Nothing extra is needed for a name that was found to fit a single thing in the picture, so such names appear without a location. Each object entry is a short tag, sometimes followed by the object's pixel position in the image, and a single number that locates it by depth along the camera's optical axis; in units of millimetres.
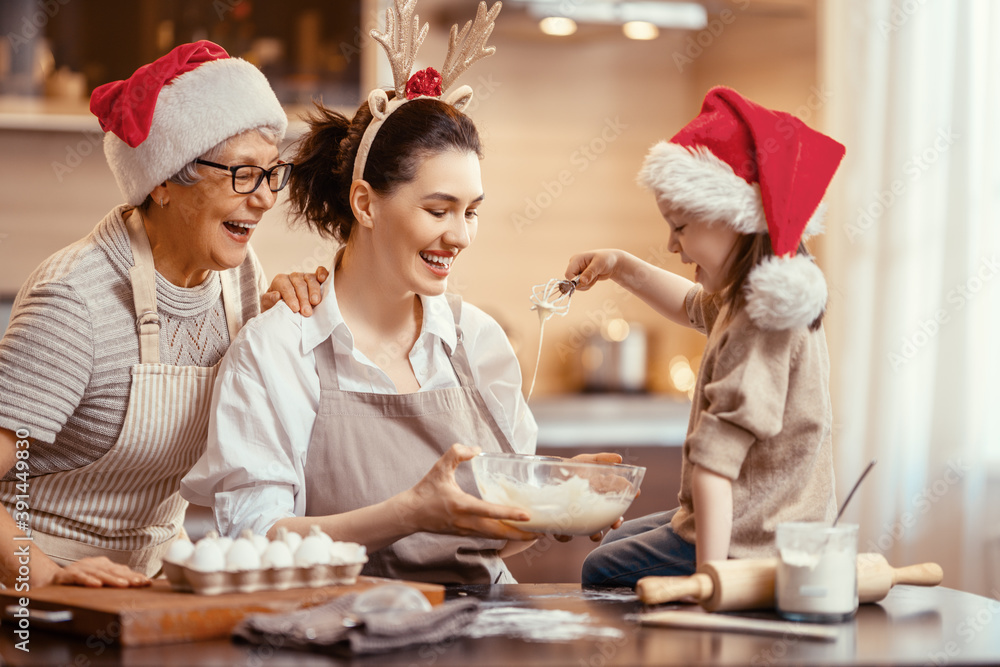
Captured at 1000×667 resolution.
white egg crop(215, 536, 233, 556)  2750
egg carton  2733
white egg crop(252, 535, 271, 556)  2764
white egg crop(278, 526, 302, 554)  2784
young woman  3087
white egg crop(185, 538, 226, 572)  2722
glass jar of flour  2725
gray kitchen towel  2613
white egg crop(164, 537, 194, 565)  2753
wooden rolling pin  2768
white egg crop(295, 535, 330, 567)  2771
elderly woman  3188
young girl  2820
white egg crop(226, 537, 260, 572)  2734
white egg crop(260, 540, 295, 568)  2751
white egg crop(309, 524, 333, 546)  2800
